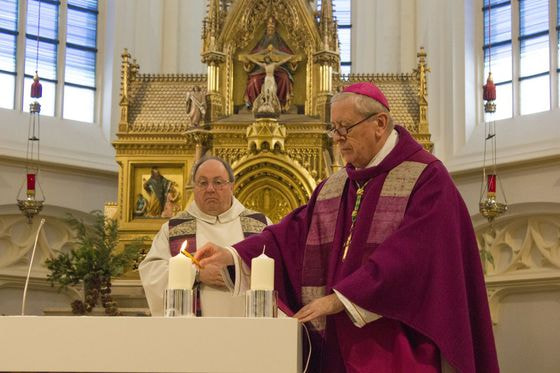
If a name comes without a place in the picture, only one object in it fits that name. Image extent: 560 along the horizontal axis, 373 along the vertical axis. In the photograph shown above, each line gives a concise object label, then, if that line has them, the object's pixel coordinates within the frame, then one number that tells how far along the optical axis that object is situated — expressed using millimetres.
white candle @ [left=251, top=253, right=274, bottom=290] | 3447
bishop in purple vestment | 3854
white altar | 3156
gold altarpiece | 10859
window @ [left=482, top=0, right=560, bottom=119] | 13367
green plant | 9148
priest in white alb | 5340
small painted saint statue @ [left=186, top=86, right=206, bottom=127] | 11156
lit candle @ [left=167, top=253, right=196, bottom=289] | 3455
